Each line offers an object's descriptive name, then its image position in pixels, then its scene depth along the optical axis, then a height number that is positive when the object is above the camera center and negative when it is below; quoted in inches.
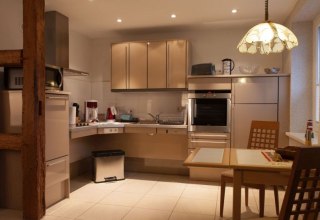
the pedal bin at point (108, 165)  156.9 -36.8
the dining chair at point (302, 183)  47.9 -14.6
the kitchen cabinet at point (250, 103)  149.7 +1.5
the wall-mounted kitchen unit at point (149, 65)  166.7 +26.4
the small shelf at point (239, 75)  147.6 +17.5
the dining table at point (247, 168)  73.2 -17.5
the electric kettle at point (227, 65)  161.3 +24.6
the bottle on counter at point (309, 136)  91.0 -10.5
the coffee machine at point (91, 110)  173.9 -3.7
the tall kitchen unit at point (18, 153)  114.4 -20.1
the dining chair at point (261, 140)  107.2 -15.6
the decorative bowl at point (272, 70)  151.1 +20.6
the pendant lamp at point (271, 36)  80.6 +21.8
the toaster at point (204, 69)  159.1 +22.2
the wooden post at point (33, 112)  106.8 -3.2
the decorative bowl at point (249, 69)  163.8 +22.8
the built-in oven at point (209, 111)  155.6 -3.4
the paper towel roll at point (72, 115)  146.9 -6.0
